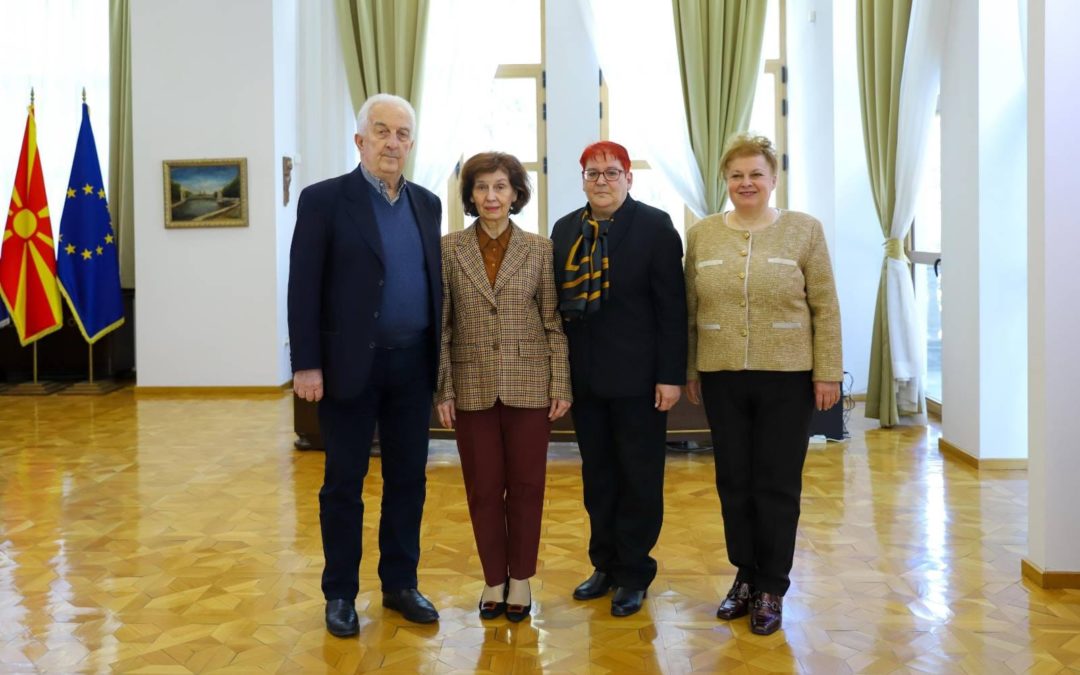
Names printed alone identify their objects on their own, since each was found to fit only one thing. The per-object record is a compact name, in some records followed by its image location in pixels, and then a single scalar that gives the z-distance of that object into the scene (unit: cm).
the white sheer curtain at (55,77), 1021
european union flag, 962
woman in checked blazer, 341
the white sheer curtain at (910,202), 692
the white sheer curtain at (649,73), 962
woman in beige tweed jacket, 337
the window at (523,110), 995
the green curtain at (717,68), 945
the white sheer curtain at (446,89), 973
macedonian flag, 950
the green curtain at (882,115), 717
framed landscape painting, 959
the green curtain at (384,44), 968
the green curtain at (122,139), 1037
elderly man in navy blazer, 333
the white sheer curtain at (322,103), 988
